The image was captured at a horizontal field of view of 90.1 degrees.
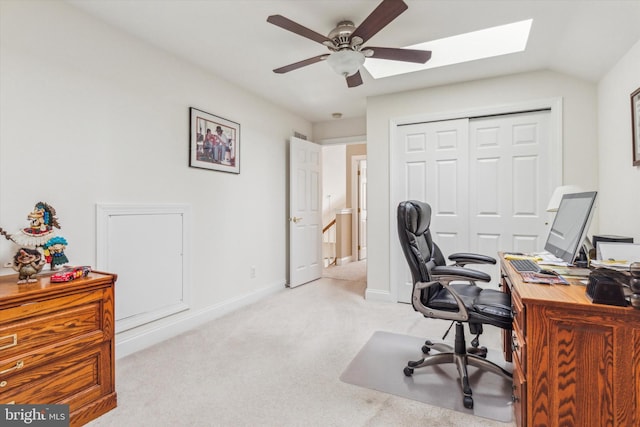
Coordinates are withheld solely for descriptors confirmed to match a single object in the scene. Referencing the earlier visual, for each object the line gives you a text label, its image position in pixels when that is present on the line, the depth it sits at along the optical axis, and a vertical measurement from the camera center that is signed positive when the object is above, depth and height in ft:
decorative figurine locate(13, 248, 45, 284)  5.24 -0.87
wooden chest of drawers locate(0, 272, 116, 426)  4.62 -2.11
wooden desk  3.62 -1.78
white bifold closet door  10.17 +1.08
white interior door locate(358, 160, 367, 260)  21.77 +0.17
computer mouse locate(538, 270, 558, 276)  5.16 -1.00
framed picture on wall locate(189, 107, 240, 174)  9.64 +2.25
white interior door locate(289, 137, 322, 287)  13.98 -0.02
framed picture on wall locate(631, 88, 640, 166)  6.81 +1.89
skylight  8.80 +4.80
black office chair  5.80 -1.73
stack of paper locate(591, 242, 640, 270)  5.09 -0.71
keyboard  5.51 -0.98
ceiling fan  6.15 +3.61
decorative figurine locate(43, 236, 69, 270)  5.79 -0.73
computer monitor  5.05 -0.25
